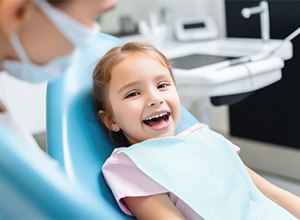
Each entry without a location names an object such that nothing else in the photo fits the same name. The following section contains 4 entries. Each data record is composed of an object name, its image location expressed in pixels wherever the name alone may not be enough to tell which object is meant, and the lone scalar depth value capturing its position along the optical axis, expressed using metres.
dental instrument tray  2.06
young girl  1.14
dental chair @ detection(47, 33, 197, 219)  1.22
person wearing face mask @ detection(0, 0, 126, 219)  0.66
